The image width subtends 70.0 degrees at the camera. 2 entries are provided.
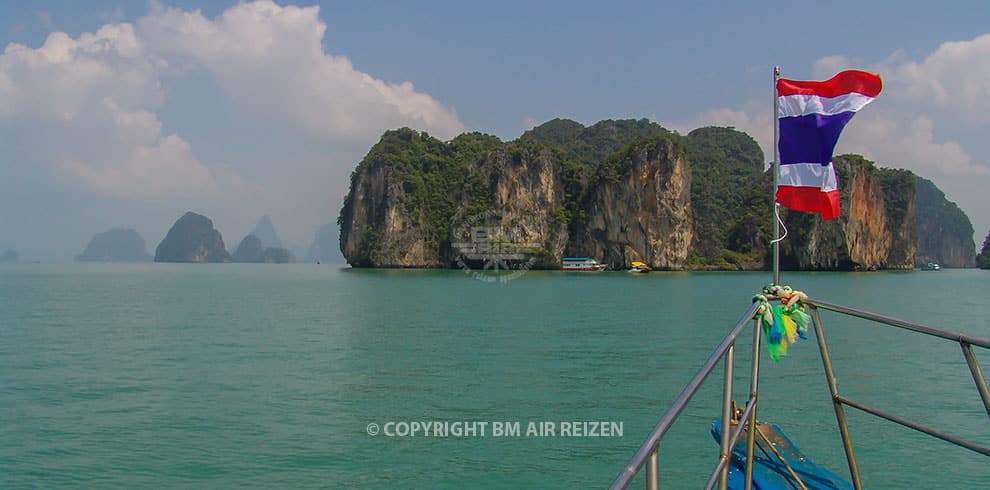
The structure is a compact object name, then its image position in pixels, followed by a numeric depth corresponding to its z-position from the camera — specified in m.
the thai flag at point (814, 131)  5.18
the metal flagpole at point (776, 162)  5.28
